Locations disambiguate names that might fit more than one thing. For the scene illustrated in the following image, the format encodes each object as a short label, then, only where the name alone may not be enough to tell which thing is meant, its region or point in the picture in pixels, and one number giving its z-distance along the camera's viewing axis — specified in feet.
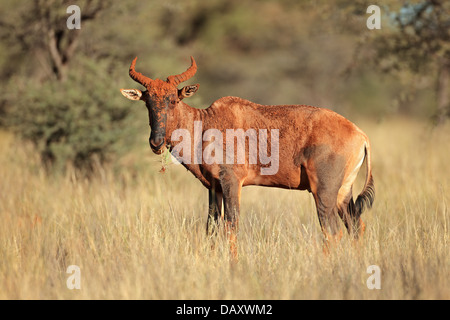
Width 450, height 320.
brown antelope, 37.01
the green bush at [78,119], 66.90
